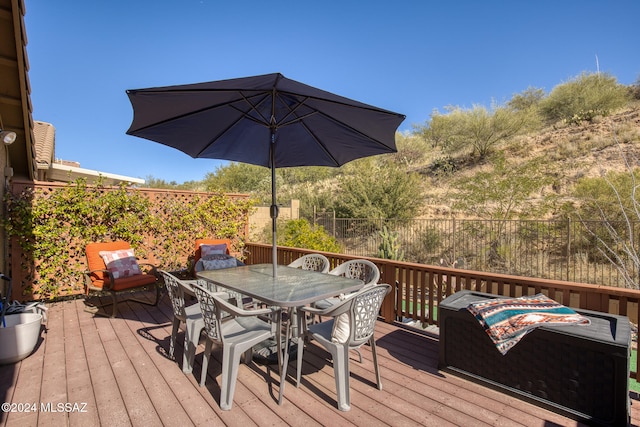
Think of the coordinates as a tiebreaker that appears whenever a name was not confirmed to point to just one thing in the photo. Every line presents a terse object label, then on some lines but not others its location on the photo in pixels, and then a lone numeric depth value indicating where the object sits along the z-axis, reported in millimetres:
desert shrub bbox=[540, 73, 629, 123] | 15422
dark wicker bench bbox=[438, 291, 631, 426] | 1899
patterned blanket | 2186
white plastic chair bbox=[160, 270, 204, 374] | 2609
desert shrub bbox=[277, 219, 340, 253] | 6973
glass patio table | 2318
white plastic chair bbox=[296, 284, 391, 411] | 2164
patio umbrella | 2357
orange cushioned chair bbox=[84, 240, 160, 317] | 4180
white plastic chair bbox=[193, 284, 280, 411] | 2160
